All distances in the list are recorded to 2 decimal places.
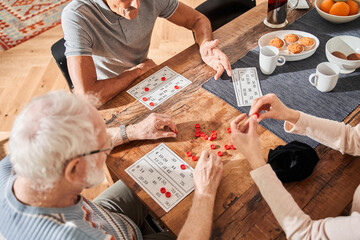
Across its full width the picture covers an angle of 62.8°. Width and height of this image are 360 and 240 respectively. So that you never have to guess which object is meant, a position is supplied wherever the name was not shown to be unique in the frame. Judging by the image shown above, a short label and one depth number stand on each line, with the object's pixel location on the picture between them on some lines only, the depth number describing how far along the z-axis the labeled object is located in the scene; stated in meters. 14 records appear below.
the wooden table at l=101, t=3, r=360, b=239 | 1.06
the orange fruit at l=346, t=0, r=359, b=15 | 1.73
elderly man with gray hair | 0.82
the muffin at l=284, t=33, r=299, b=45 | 1.66
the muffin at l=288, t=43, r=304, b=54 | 1.60
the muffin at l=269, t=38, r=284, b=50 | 1.64
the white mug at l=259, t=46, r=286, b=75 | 1.48
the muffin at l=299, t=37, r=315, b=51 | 1.61
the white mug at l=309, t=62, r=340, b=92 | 1.37
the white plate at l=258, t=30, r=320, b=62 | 1.58
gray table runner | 1.34
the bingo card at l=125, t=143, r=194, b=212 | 1.14
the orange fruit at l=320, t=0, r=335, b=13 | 1.75
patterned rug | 3.73
